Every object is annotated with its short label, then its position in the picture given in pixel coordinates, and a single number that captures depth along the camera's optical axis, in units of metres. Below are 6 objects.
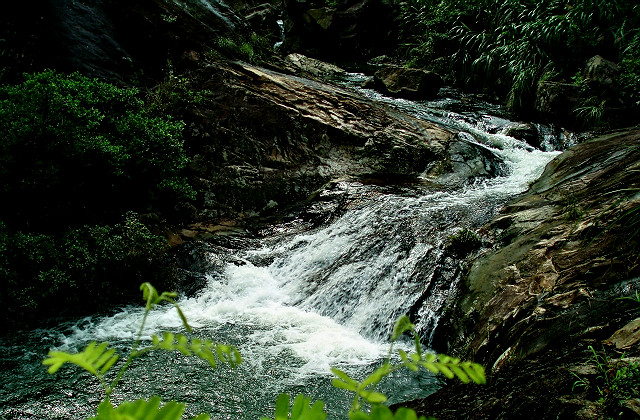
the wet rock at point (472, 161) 7.79
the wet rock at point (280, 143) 7.52
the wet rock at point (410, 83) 12.01
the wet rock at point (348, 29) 18.77
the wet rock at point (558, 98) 9.50
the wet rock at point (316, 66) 15.79
